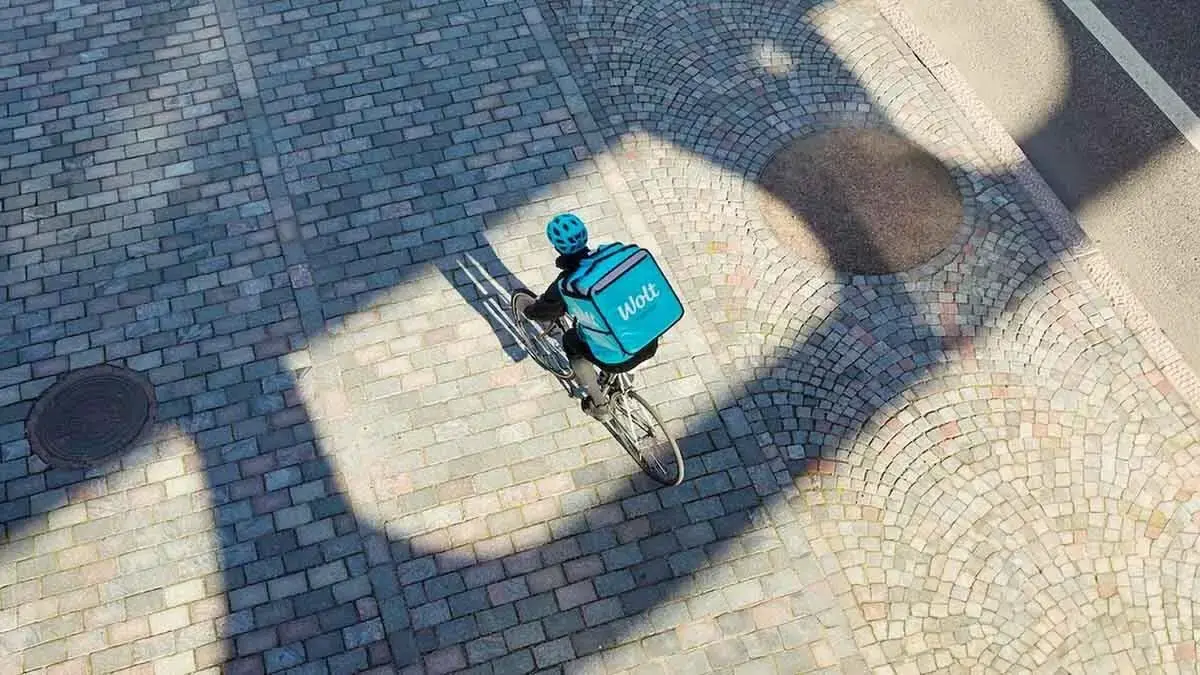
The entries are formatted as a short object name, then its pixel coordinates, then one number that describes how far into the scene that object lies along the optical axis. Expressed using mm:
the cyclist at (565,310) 6812
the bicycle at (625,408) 7875
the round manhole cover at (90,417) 8266
